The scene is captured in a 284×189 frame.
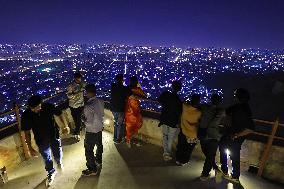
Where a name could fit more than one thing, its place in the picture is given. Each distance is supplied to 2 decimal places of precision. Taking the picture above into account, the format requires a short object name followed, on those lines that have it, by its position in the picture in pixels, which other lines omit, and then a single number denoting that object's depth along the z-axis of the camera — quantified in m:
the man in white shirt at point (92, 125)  5.14
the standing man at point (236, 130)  4.71
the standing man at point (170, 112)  5.63
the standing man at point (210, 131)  5.05
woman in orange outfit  6.35
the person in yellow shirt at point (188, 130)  5.45
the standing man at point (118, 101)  6.44
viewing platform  5.36
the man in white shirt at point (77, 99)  6.79
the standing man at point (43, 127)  4.89
